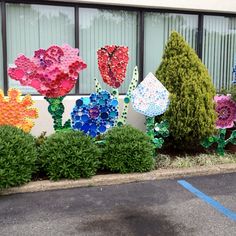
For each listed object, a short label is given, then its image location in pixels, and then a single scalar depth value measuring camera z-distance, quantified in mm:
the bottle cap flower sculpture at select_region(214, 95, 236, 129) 7020
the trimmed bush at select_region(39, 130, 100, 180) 5324
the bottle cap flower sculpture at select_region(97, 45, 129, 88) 6234
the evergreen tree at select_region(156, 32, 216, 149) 6379
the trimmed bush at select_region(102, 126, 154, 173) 5688
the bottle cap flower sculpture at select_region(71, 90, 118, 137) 5875
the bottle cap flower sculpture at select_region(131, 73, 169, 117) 6176
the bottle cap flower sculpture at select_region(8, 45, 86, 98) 5805
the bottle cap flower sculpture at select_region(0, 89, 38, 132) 5844
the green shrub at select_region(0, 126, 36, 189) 4949
